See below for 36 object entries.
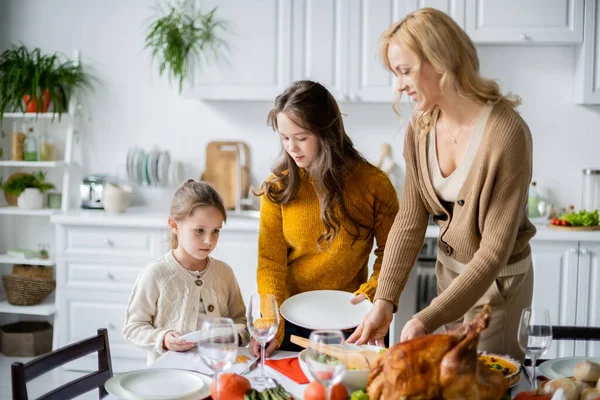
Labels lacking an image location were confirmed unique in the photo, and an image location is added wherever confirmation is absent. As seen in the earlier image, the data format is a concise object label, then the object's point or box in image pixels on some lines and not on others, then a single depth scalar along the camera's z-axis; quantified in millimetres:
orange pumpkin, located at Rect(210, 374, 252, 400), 1492
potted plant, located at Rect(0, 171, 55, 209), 4109
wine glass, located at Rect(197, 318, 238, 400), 1432
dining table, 1629
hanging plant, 3846
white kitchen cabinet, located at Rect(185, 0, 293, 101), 3807
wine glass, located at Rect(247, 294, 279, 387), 1646
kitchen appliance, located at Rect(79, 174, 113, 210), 4090
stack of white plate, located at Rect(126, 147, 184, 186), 4102
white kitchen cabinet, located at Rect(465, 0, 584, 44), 3672
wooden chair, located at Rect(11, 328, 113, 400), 1550
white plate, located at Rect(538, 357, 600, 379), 1669
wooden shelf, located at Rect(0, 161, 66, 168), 4043
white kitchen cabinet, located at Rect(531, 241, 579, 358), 3553
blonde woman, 1738
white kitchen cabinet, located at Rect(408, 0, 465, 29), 3676
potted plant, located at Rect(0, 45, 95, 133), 3998
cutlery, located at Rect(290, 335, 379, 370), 1363
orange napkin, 1703
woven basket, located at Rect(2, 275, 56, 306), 4027
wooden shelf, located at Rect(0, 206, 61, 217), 4031
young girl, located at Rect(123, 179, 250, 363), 2203
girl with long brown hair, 2205
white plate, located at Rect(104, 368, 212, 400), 1545
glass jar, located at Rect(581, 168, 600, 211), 3939
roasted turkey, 1320
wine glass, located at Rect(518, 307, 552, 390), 1531
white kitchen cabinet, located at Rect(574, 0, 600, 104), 3670
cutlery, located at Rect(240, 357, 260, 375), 1733
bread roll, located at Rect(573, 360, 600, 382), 1499
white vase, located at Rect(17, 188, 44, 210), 4102
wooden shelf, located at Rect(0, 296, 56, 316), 3979
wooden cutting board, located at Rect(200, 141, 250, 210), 4160
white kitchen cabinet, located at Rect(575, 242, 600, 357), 3547
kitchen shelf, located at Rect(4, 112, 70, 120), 4047
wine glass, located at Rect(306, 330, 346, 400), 1335
